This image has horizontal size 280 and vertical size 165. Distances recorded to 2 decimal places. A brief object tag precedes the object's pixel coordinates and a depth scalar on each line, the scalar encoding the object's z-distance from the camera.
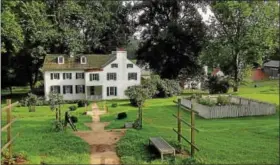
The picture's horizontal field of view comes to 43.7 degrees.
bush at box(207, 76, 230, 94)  39.19
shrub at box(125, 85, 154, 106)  27.83
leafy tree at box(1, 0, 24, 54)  35.06
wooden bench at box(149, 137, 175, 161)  10.52
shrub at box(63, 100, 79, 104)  39.47
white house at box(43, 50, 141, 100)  41.19
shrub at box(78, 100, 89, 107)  34.05
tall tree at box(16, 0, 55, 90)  42.00
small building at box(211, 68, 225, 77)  57.54
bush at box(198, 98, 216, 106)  23.69
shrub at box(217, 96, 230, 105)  24.02
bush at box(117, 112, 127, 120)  21.86
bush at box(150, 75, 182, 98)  39.19
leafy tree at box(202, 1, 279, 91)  39.44
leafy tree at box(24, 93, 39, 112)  33.92
